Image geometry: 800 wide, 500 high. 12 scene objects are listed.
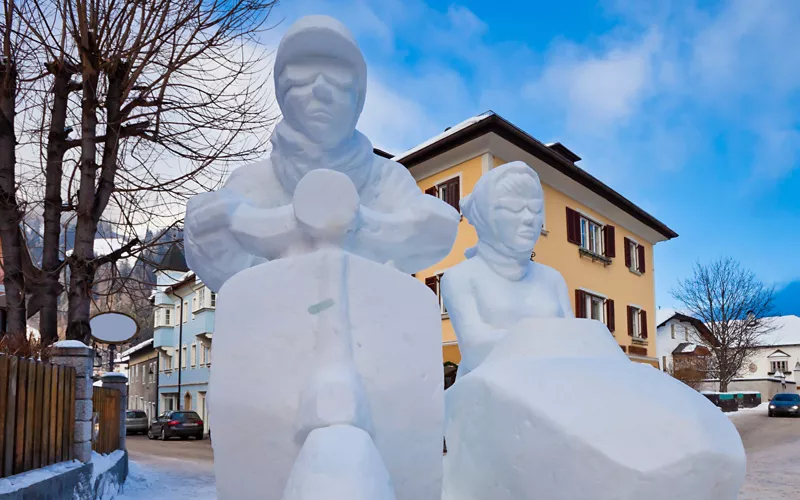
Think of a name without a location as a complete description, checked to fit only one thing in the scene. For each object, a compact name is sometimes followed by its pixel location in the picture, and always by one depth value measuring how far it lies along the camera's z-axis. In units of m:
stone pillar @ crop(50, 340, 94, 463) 7.24
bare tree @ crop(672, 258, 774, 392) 34.47
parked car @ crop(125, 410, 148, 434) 30.08
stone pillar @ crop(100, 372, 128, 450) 10.22
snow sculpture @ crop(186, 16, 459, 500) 1.47
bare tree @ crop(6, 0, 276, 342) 8.78
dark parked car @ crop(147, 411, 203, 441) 24.77
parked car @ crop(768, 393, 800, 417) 26.86
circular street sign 9.23
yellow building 16.30
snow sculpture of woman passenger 1.58
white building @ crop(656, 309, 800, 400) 44.75
